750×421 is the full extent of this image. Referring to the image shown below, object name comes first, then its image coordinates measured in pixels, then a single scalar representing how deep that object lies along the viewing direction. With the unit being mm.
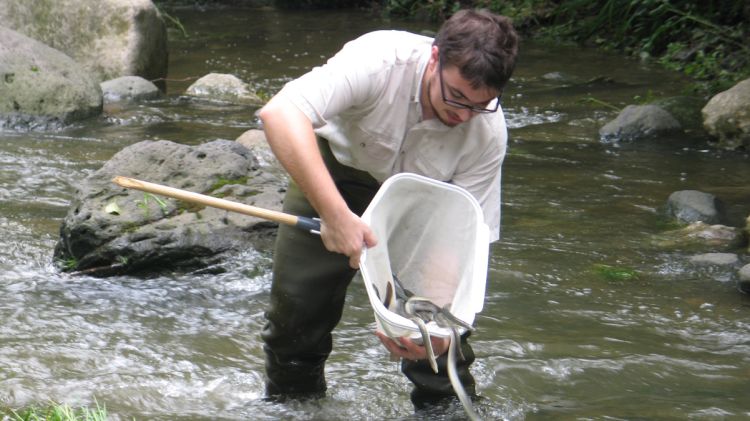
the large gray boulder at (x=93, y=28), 10719
